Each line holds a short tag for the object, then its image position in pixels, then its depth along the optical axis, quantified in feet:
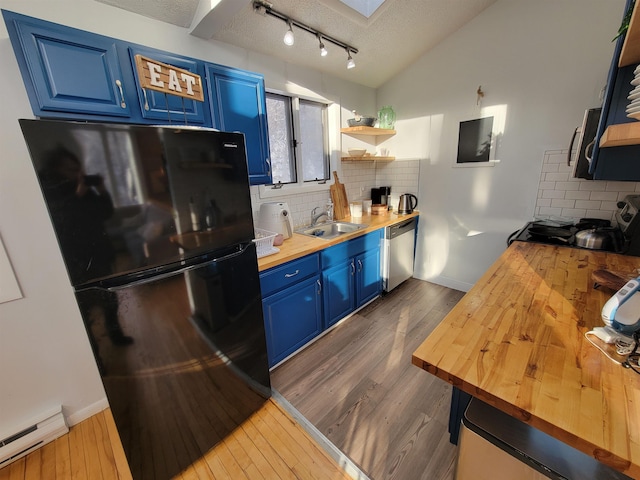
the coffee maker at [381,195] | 10.69
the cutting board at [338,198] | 9.62
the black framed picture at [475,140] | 8.32
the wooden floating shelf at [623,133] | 2.76
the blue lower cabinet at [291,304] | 5.79
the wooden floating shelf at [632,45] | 2.78
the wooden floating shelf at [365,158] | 9.52
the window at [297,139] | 8.03
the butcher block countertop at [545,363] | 1.95
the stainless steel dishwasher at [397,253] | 9.17
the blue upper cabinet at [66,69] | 3.46
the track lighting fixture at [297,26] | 5.52
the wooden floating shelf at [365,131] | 9.11
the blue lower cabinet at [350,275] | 7.23
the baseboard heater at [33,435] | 4.55
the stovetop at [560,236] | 6.17
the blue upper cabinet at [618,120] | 3.74
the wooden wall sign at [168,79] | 3.60
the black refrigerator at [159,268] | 2.95
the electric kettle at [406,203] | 10.19
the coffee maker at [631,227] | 5.15
